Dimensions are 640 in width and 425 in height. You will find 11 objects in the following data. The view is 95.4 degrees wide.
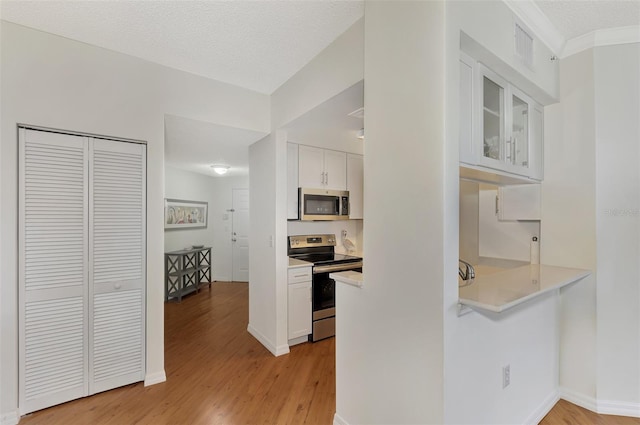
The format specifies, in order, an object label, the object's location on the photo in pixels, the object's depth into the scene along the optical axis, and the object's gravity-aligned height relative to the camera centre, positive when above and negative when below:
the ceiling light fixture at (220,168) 5.12 +0.79
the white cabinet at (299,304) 3.15 -1.00
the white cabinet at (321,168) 3.47 +0.56
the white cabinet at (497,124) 1.53 +0.56
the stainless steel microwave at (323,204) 3.44 +0.11
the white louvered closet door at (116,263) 2.33 -0.42
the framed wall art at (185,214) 5.51 -0.03
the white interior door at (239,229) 6.43 -0.36
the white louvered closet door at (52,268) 2.09 -0.42
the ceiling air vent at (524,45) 1.79 +1.06
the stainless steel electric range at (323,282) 3.33 -0.81
